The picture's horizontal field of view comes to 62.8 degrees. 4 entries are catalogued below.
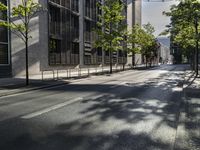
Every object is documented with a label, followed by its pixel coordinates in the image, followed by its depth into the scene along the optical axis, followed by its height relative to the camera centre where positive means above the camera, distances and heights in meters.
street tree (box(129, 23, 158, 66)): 29.54 +5.83
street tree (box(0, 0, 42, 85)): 10.17 +3.69
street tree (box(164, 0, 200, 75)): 13.99 +4.31
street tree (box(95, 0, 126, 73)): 20.43 +5.39
